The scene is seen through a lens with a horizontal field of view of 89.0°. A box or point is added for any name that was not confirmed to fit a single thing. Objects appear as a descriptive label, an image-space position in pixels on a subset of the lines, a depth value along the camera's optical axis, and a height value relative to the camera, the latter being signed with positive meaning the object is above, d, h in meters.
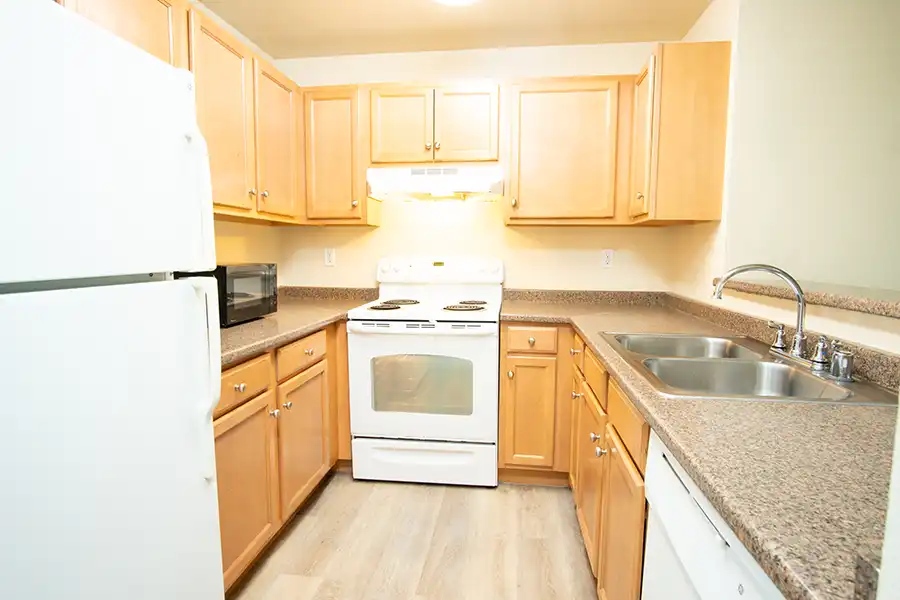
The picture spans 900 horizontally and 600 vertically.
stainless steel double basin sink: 1.09 -0.30
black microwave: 1.86 -0.14
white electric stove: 2.31 -0.67
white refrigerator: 0.67 -0.10
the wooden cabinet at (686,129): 1.98 +0.61
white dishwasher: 0.62 -0.45
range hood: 2.43 +0.44
